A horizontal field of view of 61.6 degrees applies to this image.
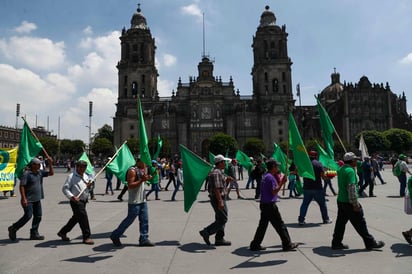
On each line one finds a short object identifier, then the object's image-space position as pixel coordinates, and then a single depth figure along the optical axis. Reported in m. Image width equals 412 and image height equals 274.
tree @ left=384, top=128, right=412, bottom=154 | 64.06
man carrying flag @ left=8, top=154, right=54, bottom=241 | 7.32
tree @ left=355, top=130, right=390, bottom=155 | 63.03
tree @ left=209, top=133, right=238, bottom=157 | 59.59
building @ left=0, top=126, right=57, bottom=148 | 95.46
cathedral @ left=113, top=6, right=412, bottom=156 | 69.88
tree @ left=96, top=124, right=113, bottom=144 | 101.50
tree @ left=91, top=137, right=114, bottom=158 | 70.19
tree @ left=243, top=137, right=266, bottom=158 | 61.62
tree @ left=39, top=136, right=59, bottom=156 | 77.25
